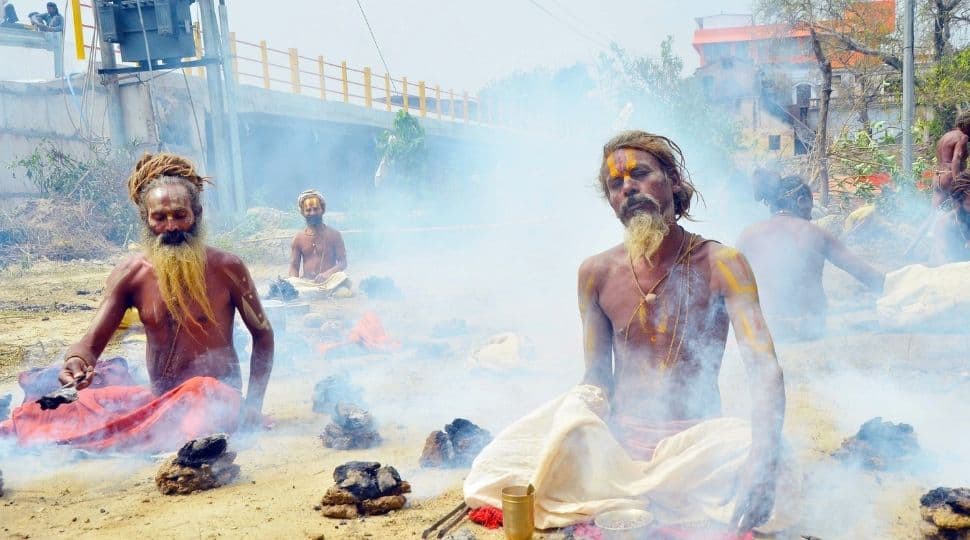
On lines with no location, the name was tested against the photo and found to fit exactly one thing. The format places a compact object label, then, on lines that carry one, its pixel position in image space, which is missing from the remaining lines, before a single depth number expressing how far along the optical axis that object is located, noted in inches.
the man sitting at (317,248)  430.9
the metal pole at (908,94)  478.0
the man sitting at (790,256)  272.4
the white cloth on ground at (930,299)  273.3
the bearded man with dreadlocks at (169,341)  186.9
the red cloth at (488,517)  136.9
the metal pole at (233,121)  620.4
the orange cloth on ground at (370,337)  311.4
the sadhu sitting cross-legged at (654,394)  128.1
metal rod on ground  133.8
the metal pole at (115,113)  647.8
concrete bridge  634.2
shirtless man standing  362.3
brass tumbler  122.6
